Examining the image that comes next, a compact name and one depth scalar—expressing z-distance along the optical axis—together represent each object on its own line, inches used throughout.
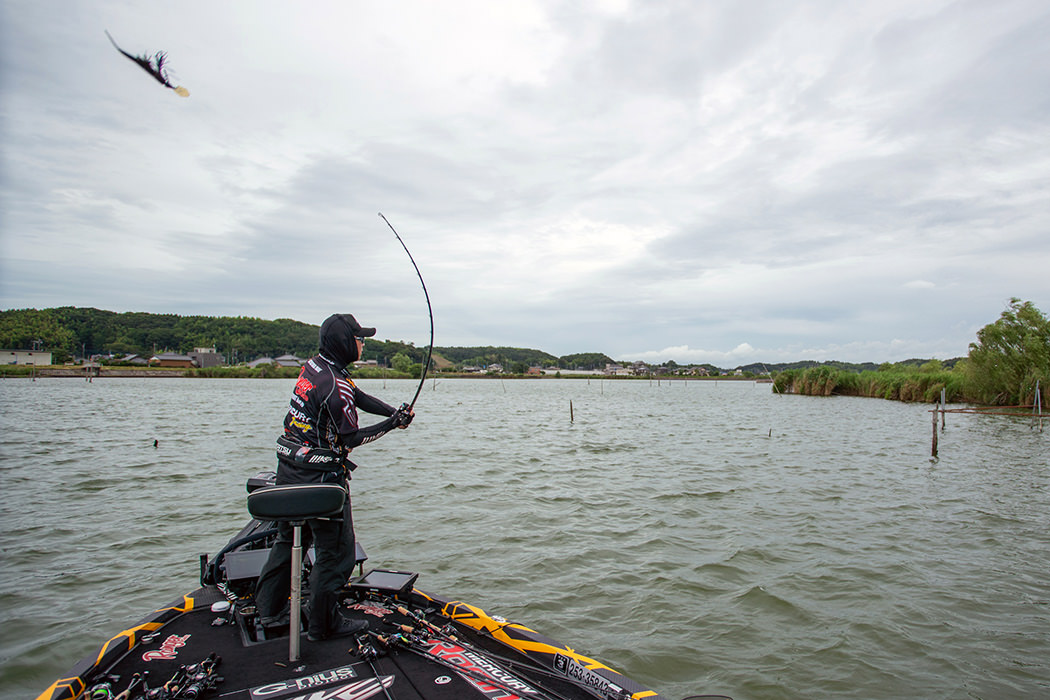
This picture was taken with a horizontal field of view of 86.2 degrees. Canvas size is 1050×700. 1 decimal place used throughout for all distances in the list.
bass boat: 120.5
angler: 150.3
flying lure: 175.8
